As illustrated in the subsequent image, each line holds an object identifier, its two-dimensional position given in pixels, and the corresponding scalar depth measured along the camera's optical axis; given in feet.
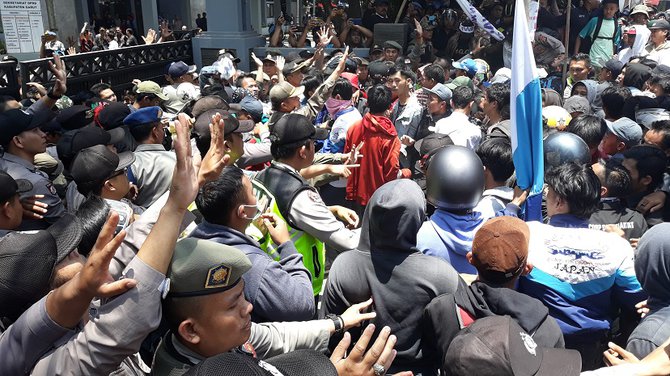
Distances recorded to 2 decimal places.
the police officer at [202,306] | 5.62
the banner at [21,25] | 37.22
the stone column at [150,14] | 78.64
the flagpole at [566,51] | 21.21
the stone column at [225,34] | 42.14
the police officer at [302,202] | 10.00
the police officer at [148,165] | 12.74
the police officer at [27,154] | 12.22
